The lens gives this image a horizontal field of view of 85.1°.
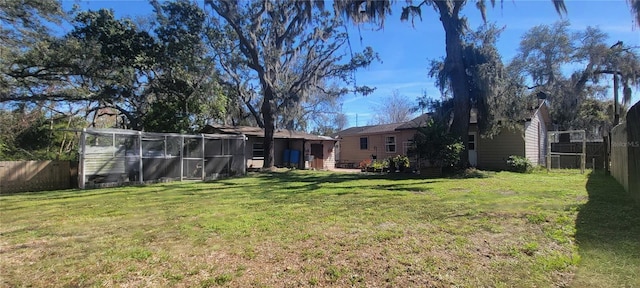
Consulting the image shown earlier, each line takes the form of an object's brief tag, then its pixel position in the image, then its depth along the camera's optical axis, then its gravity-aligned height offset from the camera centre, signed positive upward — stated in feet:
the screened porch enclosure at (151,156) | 38.14 -0.65
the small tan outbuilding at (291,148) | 68.95 +0.48
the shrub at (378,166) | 56.59 -2.67
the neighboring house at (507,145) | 56.18 +0.56
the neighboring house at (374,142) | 72.54 +1.81
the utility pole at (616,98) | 51.52 +7.52
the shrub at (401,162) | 53.21 -1.93
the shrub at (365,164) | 61.88 -2.72
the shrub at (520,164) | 51.31 -2.33
